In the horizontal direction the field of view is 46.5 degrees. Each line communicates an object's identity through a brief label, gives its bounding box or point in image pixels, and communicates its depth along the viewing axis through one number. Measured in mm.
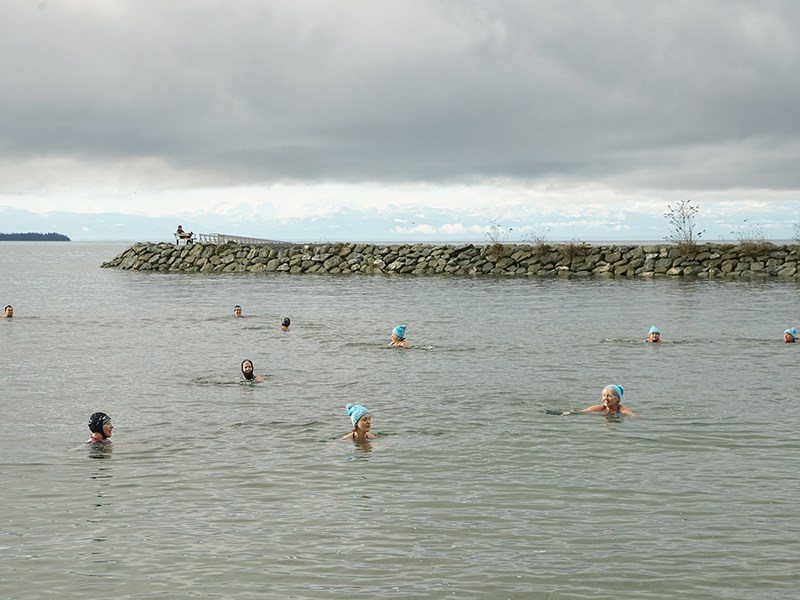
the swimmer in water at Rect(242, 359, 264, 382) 23875
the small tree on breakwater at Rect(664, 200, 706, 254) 72125
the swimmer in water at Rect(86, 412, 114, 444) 16672
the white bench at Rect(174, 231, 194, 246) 96000
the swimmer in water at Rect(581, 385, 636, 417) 18891
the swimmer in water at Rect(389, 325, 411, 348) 30922
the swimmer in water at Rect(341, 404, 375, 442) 16609
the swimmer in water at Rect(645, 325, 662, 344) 31219
